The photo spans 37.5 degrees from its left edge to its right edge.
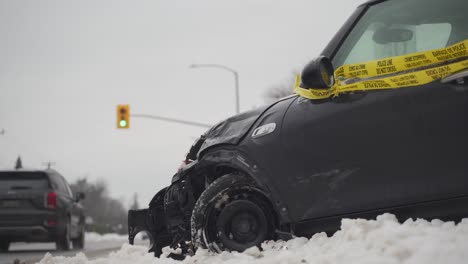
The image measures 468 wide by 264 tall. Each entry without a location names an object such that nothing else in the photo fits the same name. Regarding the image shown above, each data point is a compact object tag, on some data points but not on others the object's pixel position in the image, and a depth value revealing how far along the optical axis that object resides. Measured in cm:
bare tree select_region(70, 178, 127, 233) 11219
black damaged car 364
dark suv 1295
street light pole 3565
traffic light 2473
